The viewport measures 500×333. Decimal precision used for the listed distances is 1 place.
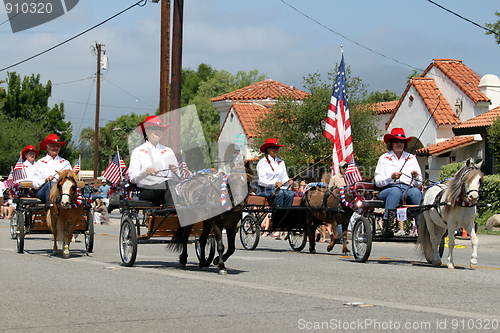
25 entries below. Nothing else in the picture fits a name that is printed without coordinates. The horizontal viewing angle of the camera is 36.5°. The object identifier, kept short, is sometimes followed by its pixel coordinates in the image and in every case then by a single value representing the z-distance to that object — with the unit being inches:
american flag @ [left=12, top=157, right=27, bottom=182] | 744.3
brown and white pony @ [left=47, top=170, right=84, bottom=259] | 613.3
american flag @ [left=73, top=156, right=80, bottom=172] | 634.2
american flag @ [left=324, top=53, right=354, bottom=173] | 943.0
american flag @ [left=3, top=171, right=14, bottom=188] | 771.9
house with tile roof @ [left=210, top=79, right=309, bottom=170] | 2022.5
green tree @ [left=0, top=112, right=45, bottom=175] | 2564.0
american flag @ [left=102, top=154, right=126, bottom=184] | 572.7
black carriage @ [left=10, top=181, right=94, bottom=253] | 649.0
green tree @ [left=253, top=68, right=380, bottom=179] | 1330.0
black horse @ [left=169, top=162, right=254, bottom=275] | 475.2
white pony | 494.3
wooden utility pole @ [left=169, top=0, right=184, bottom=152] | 928.9
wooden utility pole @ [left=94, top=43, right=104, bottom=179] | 2052.3
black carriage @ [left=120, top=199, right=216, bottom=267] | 525.7
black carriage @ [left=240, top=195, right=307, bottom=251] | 682.2
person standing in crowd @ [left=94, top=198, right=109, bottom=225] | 1276.9
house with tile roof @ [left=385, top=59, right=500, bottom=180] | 1261.1
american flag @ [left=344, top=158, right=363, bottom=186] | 601.6
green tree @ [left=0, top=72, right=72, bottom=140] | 2773.1
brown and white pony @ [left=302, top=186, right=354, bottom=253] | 659.4
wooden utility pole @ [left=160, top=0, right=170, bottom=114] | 942.4
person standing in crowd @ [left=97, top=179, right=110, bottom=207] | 1373.6
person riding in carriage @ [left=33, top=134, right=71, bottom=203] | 660.7
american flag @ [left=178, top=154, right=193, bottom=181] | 532.3
